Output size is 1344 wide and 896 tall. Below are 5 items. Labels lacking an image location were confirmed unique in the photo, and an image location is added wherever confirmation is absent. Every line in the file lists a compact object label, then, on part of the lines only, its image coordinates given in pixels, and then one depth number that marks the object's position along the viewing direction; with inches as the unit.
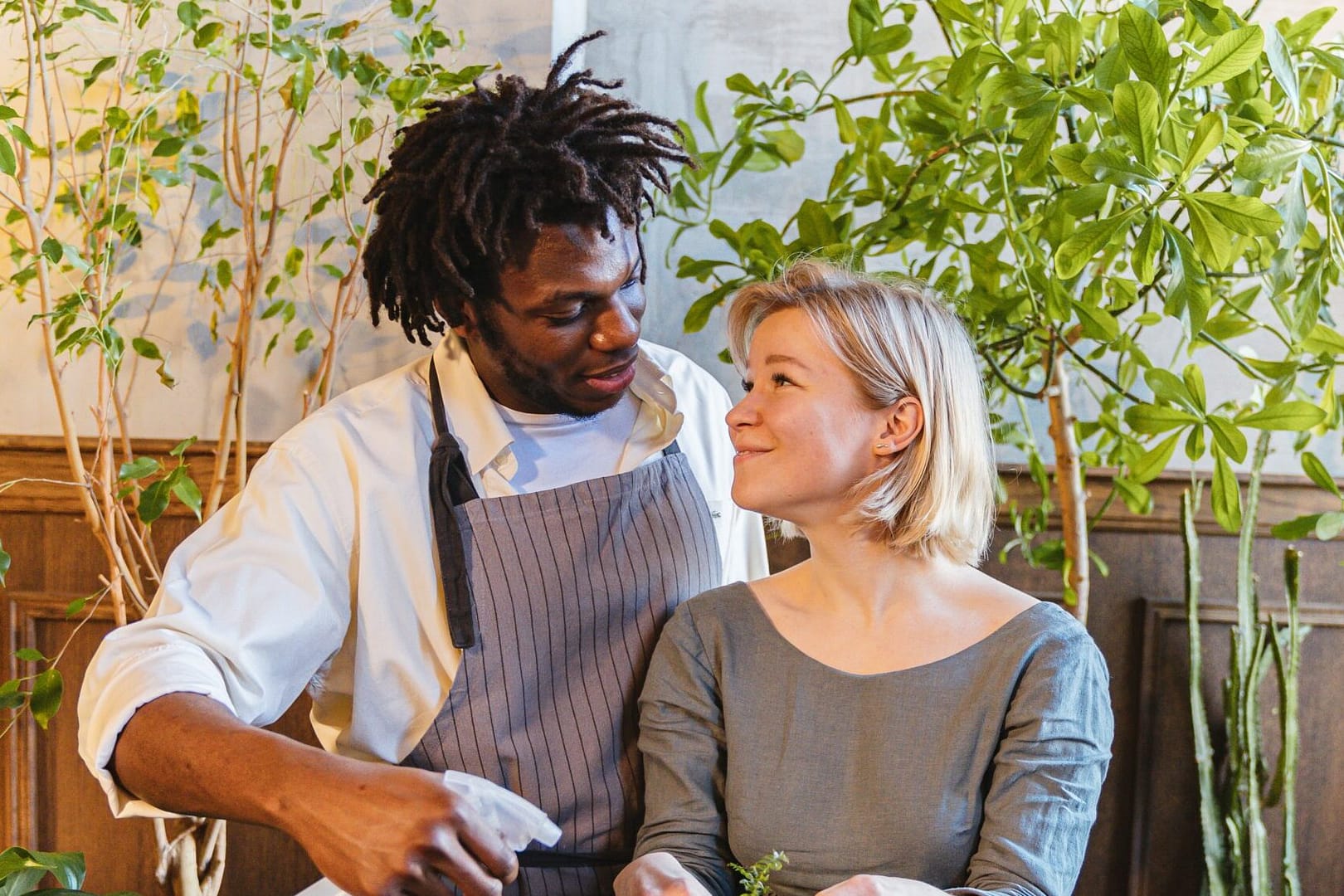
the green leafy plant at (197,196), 63.8
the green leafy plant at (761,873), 42.9
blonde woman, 45.4
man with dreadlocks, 49.3
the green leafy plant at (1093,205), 40.1
